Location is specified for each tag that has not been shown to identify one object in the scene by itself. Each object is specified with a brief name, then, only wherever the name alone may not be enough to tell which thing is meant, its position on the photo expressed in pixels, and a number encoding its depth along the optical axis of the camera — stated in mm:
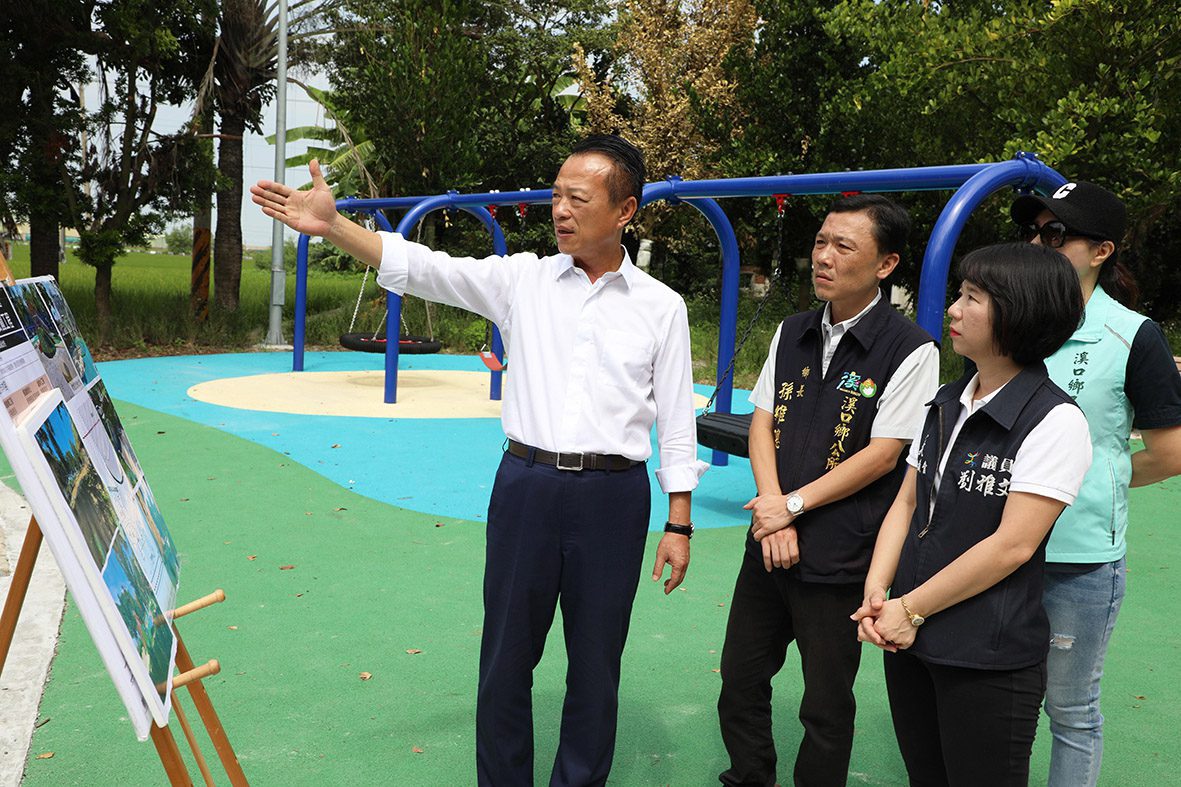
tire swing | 10453
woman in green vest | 2188
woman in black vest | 1890
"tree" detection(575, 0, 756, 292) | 18172
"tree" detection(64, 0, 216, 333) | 13047
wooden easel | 1778
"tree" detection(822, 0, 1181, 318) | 9781
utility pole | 14875
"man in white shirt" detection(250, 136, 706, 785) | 2379
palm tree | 15536
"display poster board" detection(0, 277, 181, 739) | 1592
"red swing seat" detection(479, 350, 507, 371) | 9080
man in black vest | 2443
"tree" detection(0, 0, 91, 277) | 12461
